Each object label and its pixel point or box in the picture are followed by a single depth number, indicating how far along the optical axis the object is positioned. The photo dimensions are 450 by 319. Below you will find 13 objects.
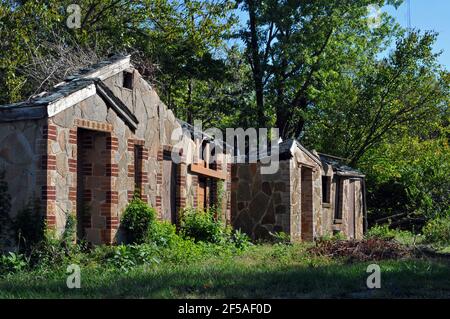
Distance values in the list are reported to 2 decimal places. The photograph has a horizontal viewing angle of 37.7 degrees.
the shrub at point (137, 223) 13.09
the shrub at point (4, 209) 11.36
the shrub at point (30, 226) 11.12
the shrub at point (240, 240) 16.14
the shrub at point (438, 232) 18.14
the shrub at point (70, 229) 11.57
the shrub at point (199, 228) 15.55
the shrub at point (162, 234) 13.34
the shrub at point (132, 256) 11.60
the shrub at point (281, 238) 18.16
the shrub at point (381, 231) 23.87
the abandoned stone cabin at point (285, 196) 18.92
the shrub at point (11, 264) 10.62
